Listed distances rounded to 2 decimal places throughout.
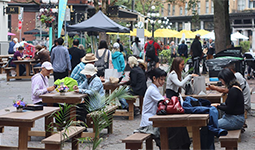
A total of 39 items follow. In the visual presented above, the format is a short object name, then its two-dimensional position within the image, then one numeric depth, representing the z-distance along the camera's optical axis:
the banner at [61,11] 19.52
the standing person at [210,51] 25.75
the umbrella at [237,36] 41.34
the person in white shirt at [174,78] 9.44
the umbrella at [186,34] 40.89
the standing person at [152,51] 22.89
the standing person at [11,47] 28.38
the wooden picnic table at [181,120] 6.46
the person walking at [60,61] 14.63
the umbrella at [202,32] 43.03
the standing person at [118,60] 15.10
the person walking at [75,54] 16.59
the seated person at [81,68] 10.63
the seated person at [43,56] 18.11
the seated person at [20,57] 21.23
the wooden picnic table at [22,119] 6.80
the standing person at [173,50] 35.31
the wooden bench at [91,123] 8.70
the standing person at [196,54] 23.30
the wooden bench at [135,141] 6.67
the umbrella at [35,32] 45.77
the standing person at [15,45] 26.87
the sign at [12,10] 31.36
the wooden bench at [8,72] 20.99
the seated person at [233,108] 7.71
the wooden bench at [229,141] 7.02
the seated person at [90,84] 9.20
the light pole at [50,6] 28.08
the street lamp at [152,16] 42.50
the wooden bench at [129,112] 11.38
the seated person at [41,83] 9.04
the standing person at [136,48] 24.84
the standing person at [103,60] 14.41
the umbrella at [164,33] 41.59
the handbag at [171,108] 6.70
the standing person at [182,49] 27.39
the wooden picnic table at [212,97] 9.30
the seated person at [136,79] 11.70
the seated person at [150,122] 6.88
